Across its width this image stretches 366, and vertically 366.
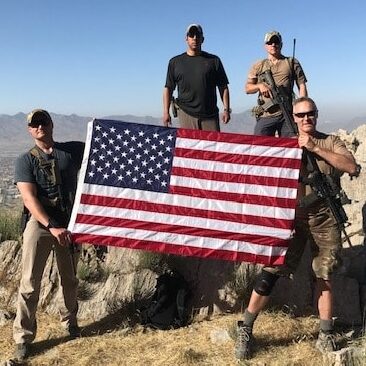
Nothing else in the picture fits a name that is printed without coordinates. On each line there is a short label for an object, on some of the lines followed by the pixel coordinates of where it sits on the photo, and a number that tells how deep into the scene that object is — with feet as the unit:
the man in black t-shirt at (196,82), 23.62
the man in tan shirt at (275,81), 23.13
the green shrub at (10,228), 28.17
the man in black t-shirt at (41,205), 18.51
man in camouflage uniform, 16.93
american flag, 19.42
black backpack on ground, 21.85
